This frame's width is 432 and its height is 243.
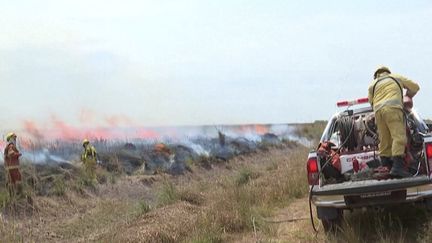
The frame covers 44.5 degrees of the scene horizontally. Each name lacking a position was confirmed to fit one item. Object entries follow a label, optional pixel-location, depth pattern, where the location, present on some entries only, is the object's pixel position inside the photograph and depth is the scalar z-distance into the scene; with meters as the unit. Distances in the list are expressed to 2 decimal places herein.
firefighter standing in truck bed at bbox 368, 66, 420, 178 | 6.10
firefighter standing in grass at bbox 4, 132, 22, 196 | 13.18
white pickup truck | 5.77
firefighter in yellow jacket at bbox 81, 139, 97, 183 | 18.72
